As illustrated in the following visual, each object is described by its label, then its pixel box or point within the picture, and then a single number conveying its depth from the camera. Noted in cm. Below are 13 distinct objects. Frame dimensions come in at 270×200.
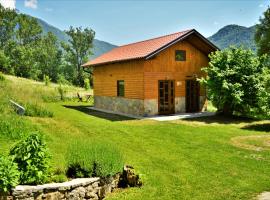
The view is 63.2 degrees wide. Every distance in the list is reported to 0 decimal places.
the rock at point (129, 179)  554
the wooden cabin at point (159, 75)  1488
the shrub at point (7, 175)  412
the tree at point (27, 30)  5225
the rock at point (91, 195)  488
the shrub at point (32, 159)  443
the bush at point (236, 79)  1403
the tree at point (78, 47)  4905
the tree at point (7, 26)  4967
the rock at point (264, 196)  511
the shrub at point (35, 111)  1134
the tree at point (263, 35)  2738
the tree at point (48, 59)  5072
